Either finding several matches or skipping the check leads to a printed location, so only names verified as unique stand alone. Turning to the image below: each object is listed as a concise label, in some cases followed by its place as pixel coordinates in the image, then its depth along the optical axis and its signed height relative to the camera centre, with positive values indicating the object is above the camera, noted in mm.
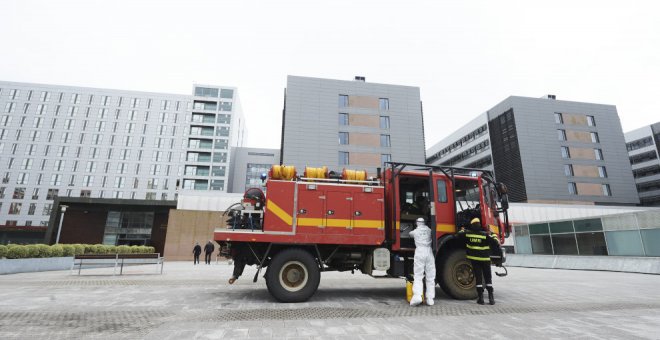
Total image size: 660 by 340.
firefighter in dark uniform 7137 -300
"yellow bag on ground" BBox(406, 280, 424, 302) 7375 -1140
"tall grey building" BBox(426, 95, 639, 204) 47344 +14046
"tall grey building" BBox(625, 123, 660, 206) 63719 +16904
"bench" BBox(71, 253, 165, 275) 12953 -781
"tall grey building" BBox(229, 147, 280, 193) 77188 +18220
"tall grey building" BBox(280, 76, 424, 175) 41688 +15691
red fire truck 7262 +377
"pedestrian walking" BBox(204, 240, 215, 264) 22750 -623
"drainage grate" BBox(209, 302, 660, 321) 5798 -1360
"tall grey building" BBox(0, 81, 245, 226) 67375 +20786
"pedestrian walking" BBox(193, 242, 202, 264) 23298 -937
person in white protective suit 7031 -479
